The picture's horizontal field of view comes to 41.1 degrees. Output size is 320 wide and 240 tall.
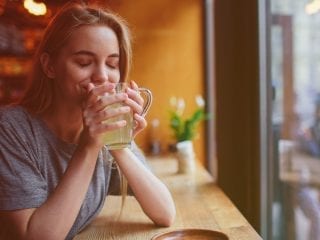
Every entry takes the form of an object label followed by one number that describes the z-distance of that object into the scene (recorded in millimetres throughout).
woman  871
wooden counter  1036
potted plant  1935
